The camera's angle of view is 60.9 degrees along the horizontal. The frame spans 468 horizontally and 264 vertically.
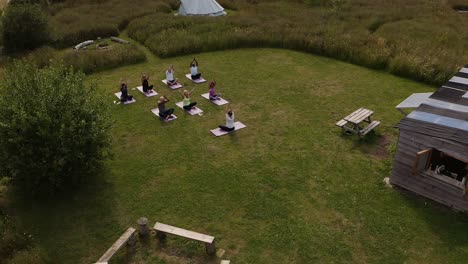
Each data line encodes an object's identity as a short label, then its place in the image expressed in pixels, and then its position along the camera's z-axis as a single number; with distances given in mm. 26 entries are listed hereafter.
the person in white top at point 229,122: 17469
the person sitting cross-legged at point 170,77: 22109
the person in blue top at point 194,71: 22719
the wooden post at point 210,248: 11523
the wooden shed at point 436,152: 12438
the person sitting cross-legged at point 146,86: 21161
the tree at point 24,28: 27047
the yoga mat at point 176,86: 22156
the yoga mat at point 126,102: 20609
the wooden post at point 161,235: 12249
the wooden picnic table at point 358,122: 17031
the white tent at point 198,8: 34281
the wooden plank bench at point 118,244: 11180
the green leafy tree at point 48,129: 12664
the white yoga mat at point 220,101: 20391
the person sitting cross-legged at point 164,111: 18720
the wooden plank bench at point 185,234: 11530
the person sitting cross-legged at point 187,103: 19441
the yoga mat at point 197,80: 22953
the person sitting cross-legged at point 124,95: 20344
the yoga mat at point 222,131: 17667
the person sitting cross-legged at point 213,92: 20453
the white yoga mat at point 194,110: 19531
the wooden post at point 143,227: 12148
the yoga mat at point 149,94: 21281
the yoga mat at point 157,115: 18875
